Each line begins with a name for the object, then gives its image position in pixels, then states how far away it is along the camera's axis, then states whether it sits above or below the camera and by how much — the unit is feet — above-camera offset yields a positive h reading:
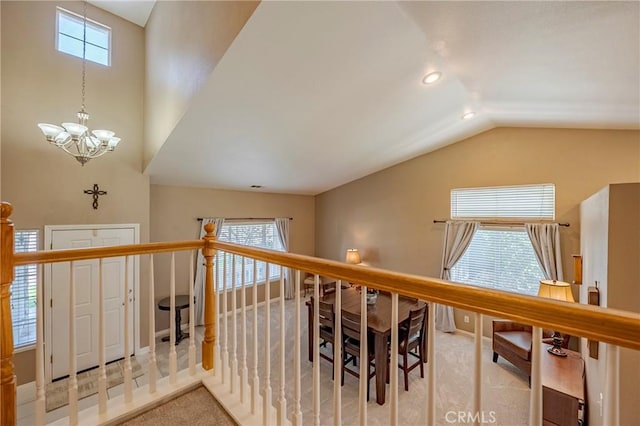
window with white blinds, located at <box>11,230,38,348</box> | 10.54 -3.34
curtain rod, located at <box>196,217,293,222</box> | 16.82 -0.42
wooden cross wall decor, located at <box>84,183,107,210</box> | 12.11 +0.78
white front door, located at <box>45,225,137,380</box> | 11.37 -3.85
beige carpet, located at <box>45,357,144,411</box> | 10.37 -7.01
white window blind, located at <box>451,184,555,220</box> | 13.65 +0.62
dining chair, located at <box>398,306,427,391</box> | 10.01 -4.77
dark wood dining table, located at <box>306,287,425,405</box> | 9.93 -4.21
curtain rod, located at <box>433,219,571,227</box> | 14.27 -0.47
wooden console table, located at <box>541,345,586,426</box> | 7.78 -5.21
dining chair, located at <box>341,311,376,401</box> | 9.27 -5.17
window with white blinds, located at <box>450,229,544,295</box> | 14.07 -2.62
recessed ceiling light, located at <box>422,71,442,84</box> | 9.42 +4.73
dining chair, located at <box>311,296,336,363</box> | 10.38 -4.33
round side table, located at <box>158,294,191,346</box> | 14.19 -4.93
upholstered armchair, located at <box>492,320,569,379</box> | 11.20 -5.46
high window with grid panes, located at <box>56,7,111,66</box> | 11.51 +7.53
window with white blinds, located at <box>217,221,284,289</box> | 18.10 -1.67
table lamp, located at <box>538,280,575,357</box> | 9.80 -2.80
